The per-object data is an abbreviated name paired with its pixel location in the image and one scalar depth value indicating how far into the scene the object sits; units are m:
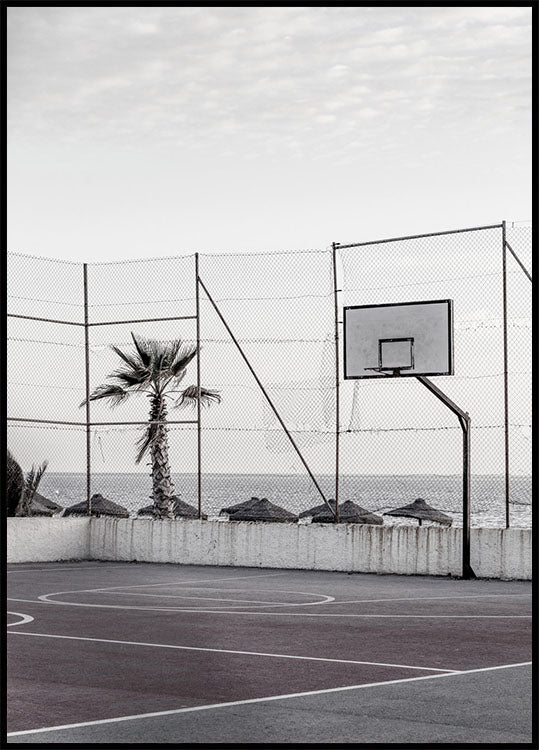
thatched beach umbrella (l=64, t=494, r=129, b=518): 31.75
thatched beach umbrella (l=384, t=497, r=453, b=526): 34.31
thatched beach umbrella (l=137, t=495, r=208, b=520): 36.45
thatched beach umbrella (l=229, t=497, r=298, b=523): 31.83
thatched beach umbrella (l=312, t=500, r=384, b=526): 30.21
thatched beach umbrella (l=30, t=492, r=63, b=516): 35.94
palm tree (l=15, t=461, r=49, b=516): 22.23
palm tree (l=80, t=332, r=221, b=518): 20.20
